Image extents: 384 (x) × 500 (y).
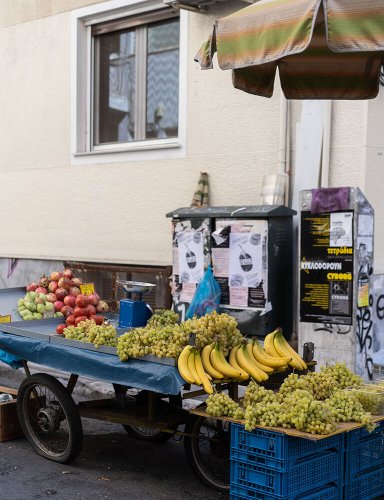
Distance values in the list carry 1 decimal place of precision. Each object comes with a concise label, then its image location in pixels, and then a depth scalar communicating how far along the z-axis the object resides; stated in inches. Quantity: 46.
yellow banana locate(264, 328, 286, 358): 209.9
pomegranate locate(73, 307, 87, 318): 247.8
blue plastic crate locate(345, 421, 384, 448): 180.5
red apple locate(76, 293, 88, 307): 253.4
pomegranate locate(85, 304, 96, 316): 251.0
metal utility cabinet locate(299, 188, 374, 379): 279.7
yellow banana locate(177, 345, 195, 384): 184.8
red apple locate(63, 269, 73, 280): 273.4
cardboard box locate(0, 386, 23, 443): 251.1
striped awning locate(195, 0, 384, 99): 164.1
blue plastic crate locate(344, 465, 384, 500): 181.9
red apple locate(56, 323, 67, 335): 232.5
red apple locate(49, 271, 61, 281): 270.4
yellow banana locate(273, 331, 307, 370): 207.2
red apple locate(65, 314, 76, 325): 243.1
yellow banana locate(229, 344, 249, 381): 191.6
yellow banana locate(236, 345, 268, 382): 194.4
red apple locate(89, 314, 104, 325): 243.8
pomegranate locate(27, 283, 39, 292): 270.4
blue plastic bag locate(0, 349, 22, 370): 246.2
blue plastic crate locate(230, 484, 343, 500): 169.8
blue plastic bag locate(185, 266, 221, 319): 311.4
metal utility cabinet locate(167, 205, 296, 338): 300.8
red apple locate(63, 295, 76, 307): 259.3
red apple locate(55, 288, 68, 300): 262.7
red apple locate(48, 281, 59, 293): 266.2
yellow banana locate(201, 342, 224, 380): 190.2
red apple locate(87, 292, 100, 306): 257.0
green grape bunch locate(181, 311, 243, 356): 197.3
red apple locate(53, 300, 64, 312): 259.8
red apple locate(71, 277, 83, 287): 269.9
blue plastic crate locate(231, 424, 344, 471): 164.9
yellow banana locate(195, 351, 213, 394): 183.6
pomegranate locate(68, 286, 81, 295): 266.7
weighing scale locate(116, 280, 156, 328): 229.9
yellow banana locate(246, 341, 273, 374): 200.5
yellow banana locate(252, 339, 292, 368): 202.5
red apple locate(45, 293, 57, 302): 260.6
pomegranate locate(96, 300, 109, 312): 261.6
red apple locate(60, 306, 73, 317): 257.5
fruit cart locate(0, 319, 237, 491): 199.9
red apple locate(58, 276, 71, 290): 265.3
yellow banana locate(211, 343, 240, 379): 190.7
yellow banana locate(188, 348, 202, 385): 184.5
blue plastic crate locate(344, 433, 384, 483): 181.0
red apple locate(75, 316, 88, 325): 241.1
